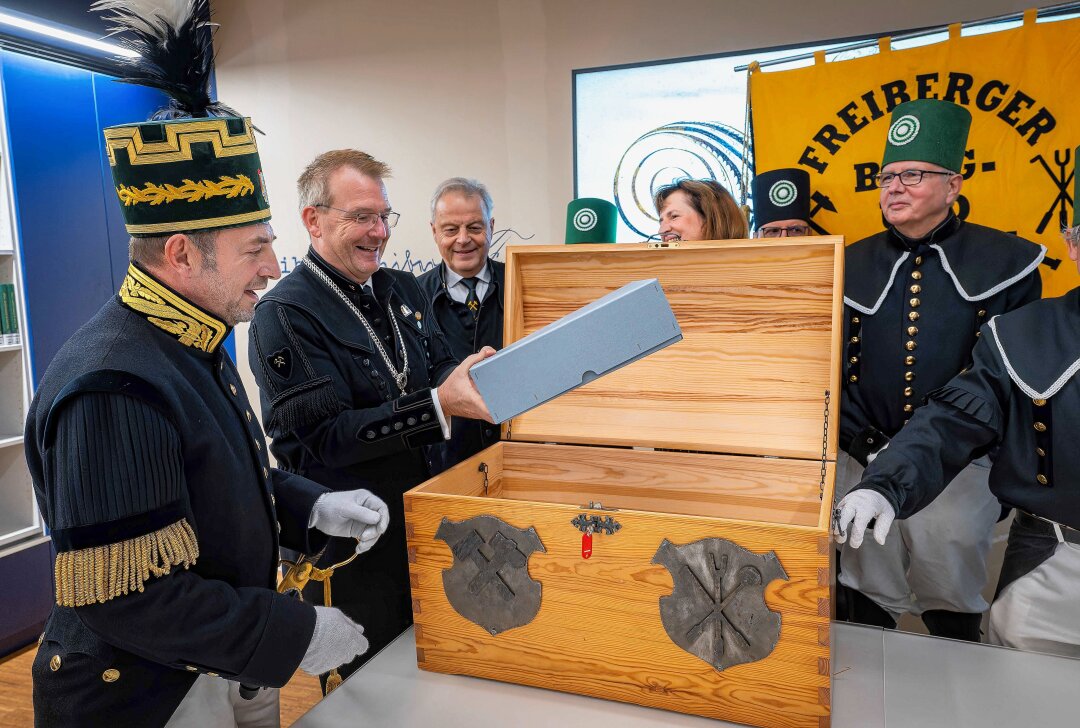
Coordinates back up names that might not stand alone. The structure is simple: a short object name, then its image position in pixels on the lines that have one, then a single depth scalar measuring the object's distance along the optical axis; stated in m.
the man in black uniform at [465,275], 2.61
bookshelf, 3.07
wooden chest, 1.12
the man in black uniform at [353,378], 1.53
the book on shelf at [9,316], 3.06
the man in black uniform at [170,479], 0.91
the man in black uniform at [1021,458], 1.32
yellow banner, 2.47
